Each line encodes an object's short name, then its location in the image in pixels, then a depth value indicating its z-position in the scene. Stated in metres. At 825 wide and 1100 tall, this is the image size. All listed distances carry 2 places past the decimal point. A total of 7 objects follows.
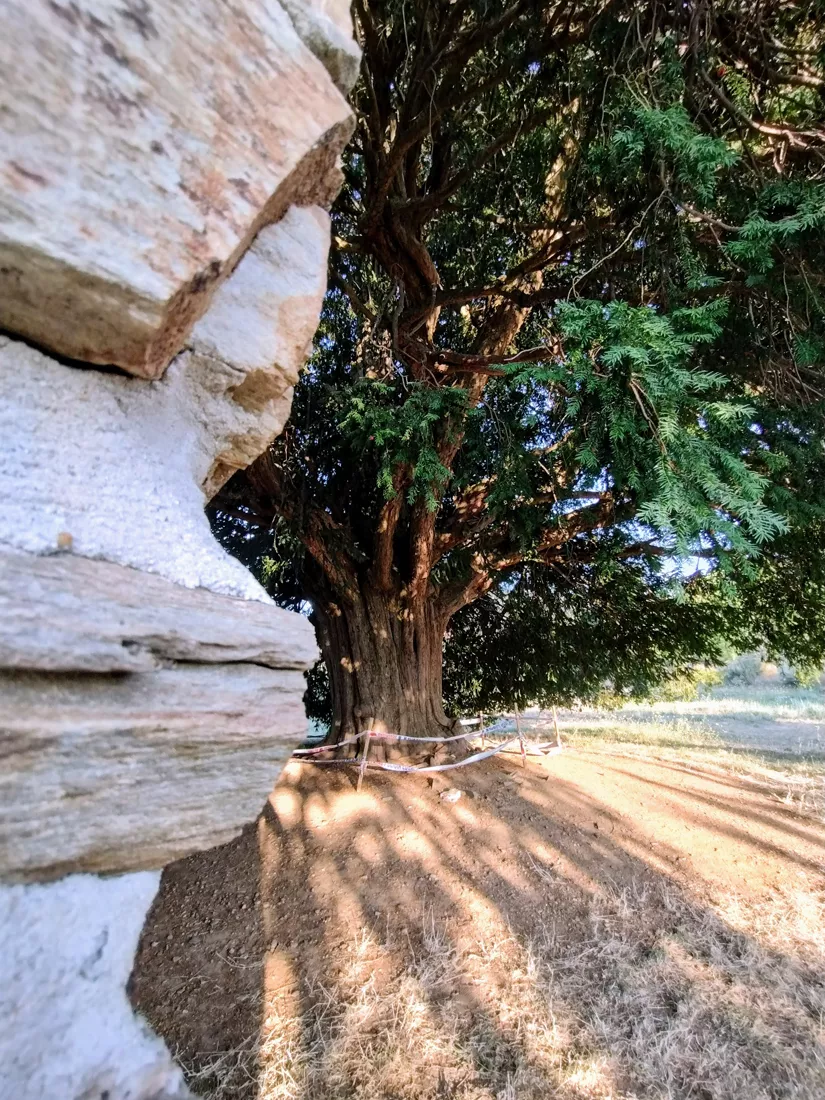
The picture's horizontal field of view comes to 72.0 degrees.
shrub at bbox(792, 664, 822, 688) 6.53
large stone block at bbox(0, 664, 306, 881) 1.01
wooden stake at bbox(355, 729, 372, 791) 4.60
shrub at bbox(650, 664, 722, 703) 7.59
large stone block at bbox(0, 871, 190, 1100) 0.96
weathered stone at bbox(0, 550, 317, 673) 0.99
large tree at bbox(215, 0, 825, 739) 2.54
